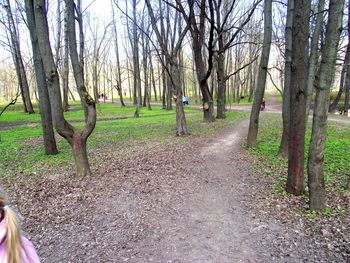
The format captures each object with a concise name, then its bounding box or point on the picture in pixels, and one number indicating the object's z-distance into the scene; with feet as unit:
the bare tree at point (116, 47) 112.16
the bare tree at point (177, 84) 38.40
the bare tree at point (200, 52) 36.19
